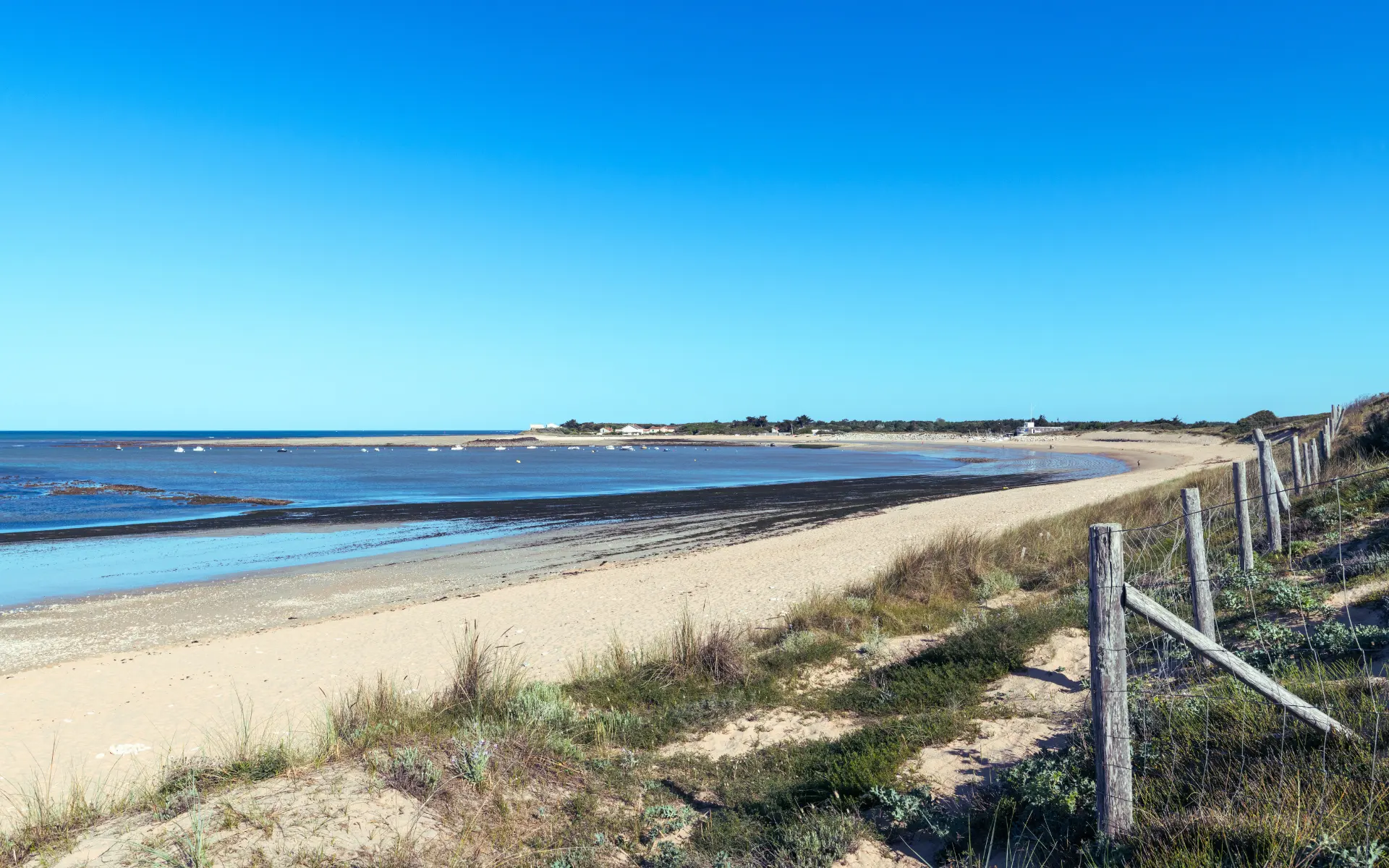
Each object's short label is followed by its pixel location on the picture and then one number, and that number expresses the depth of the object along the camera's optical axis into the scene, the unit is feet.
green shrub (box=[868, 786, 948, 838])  16.07
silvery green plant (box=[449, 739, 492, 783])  17.53
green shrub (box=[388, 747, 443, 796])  16.84
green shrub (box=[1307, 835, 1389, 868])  10.96
